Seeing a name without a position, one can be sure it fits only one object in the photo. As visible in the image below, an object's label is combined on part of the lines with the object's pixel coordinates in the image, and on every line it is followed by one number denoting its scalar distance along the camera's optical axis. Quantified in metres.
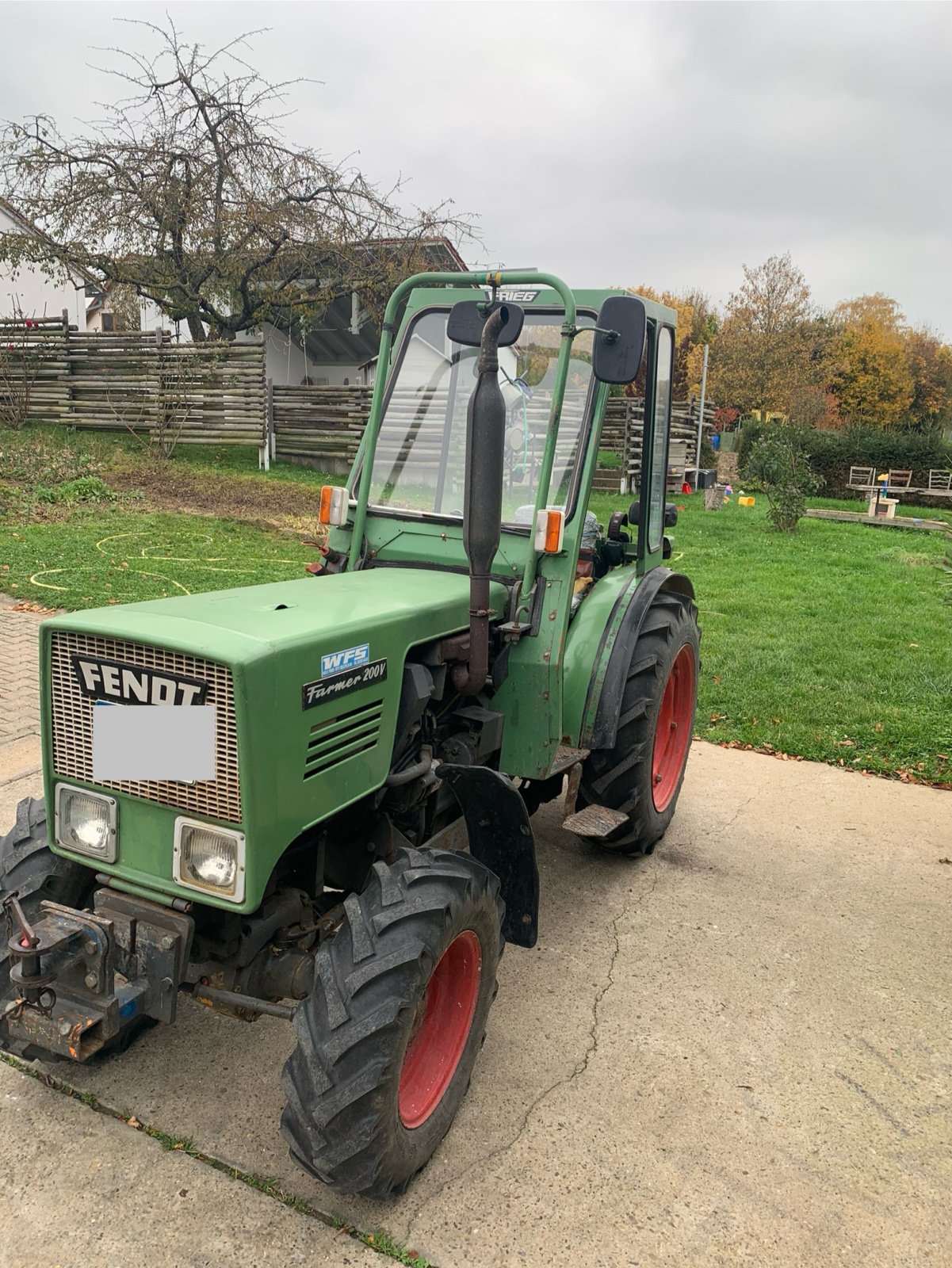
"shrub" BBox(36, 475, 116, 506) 12.36
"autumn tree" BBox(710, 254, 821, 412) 34.62
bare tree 16.27
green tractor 2.29
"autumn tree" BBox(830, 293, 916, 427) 40.78
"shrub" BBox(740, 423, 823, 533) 15.62
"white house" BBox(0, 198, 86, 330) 25.05
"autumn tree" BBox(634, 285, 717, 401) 38.88
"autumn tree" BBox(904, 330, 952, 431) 40.58
